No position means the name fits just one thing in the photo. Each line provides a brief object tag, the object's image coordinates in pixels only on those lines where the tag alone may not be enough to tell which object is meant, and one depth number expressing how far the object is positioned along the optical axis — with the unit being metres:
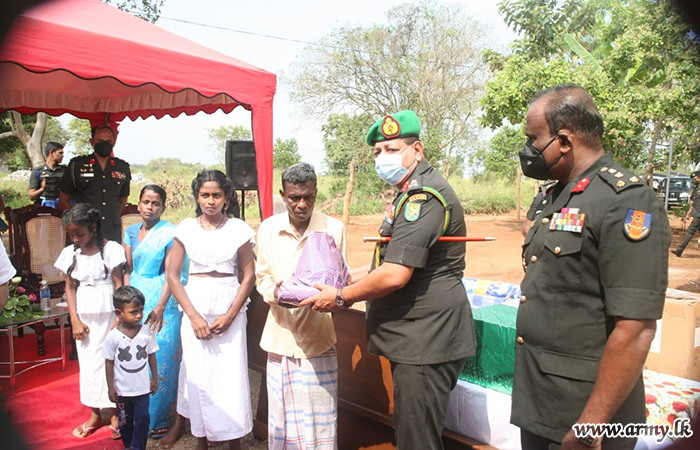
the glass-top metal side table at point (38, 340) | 4.13
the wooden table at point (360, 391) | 2.73
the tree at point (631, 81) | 9.74
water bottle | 4.56
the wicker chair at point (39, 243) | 5.44
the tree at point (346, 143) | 22.88
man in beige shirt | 2.53
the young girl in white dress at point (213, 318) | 2.97
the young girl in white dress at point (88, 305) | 3.52
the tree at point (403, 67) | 23.77
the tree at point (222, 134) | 30.30
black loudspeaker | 5.47
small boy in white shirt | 3.04
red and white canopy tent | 3.67
